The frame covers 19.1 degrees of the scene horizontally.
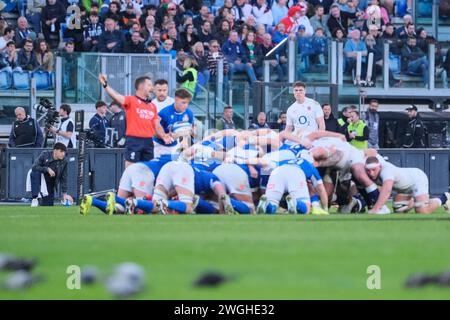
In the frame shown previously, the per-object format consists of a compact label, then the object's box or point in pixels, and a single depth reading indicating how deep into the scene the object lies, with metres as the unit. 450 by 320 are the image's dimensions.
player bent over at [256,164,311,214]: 19.30
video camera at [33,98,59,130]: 29.44
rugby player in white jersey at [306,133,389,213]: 20.19
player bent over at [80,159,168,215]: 19.72
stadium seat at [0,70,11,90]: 30.69
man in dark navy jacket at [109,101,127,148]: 28.95
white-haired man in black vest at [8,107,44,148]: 29.27
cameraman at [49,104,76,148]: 28.56
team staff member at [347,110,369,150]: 28.48
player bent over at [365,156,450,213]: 19.88
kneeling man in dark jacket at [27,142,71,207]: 26.86
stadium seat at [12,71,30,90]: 30.84
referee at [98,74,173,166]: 21.27
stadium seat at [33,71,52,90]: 30.97
